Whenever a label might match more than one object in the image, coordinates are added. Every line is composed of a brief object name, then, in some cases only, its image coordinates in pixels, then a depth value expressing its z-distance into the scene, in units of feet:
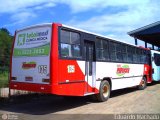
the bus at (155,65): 41.35
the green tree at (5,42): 108.99
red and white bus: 19.25
